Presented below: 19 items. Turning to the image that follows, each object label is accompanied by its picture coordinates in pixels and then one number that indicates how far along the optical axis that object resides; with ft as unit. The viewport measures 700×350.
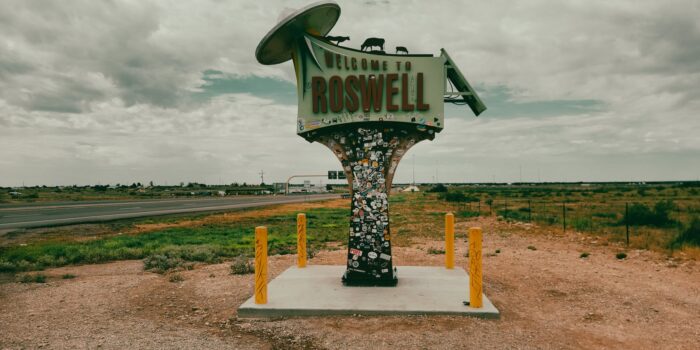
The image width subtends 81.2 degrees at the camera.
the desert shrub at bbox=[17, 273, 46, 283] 30.12
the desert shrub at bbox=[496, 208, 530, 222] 77.27
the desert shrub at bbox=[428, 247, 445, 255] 42.41
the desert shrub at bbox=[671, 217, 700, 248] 43.60
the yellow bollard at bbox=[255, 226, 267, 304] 21.24
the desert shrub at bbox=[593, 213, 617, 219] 81.12
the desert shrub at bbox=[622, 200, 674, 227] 66.13
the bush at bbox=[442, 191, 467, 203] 150.34
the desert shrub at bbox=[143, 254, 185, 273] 34.22
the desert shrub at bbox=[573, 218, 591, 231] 60.62
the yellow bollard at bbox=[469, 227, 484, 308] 20.70
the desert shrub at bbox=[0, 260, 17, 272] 34.09
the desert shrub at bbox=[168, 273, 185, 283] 29.86
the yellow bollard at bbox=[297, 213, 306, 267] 30.50
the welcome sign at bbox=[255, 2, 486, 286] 26.08
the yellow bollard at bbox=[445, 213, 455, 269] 29.89
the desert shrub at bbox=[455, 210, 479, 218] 86.23
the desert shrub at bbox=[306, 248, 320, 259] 40.82
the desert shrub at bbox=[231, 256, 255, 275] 31.89
